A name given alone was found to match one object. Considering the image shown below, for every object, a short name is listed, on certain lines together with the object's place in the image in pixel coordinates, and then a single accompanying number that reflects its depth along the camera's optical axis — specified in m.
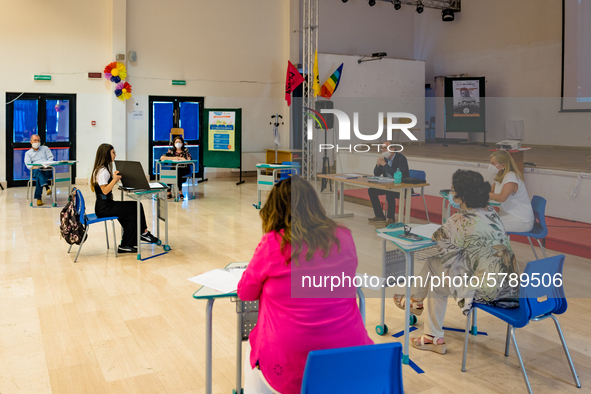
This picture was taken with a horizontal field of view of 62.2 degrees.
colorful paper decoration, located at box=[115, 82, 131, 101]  10.62
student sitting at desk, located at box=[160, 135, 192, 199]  8.93
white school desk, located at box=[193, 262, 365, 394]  2.16
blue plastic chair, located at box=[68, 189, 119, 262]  4.90
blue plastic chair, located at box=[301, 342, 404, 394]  1.53
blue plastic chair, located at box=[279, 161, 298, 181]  8.08
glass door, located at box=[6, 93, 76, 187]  9.97
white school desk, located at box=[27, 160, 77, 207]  8.00
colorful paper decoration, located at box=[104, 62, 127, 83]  10.42
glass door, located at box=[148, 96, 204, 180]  11.38
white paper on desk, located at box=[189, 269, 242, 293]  2.20
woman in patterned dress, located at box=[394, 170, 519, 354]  2.70
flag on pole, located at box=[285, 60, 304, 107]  11.70
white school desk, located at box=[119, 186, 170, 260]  4.99
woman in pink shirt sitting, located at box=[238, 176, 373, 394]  1.82
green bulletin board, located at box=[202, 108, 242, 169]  11.11
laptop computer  4.98
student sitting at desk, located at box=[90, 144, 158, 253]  5.01
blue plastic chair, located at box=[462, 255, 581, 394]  2.52
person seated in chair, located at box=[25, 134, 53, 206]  8.22
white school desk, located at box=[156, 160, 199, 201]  8.59
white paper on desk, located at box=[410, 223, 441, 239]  2.90
